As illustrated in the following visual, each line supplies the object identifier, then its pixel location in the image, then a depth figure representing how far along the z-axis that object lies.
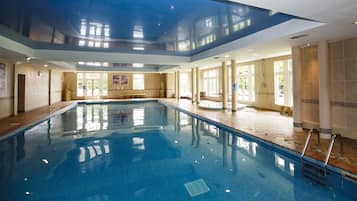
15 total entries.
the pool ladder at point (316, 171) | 3.19
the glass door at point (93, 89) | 19.17
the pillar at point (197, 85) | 13.84
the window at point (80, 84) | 18.70
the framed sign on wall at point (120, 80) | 19.94
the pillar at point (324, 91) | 5.11
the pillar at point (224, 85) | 10.59
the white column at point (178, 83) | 16.95
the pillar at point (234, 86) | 9.80
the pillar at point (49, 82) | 13.96
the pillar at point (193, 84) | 14.72
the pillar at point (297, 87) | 6.01
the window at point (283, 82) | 9.88
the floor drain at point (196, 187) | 2.93
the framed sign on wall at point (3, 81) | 8.30
